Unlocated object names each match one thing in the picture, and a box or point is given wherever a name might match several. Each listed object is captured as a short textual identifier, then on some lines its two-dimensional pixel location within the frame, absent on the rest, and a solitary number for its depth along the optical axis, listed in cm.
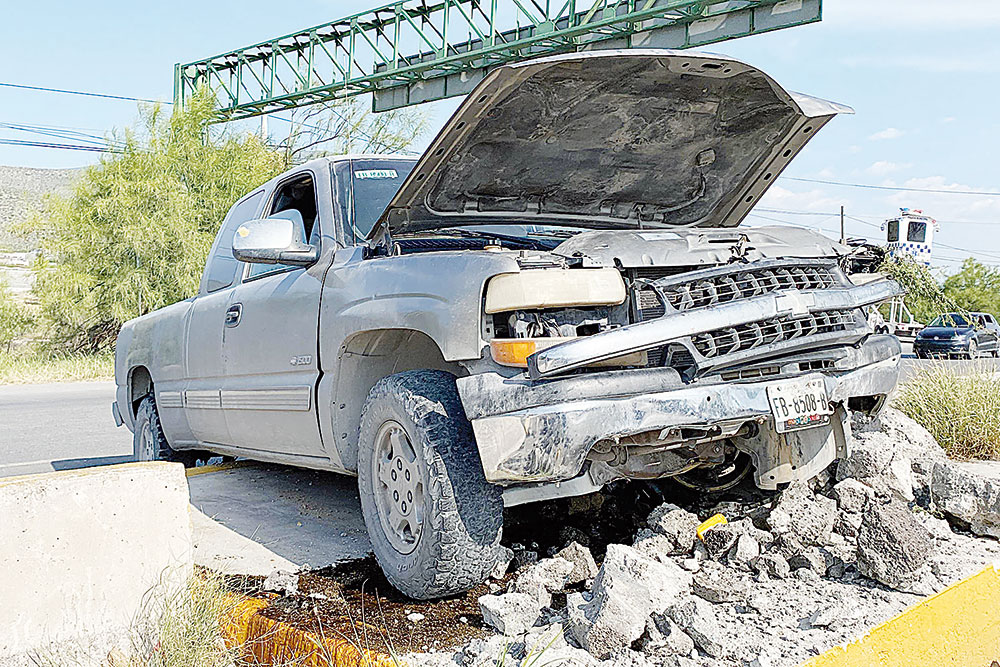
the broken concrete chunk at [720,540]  362
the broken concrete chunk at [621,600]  276
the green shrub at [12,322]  2108
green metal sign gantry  1338
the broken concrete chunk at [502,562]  334
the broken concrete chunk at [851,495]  384
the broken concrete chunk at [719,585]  325
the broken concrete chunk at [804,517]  364
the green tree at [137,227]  1889
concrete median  289
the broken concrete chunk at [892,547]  318
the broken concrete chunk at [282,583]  361
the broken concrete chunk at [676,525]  374
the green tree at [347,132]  2372
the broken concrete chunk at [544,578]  330
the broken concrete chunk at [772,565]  343
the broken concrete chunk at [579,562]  346
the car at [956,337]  2718
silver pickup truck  306
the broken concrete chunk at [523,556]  365
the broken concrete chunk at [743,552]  355
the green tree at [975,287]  4541
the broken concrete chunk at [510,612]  301
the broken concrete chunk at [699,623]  274
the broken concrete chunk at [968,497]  382
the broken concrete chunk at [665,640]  276
